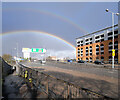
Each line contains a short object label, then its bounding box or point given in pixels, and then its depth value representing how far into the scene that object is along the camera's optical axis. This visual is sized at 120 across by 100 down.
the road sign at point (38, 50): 38.41
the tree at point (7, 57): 38.52
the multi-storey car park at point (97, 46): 44.88
